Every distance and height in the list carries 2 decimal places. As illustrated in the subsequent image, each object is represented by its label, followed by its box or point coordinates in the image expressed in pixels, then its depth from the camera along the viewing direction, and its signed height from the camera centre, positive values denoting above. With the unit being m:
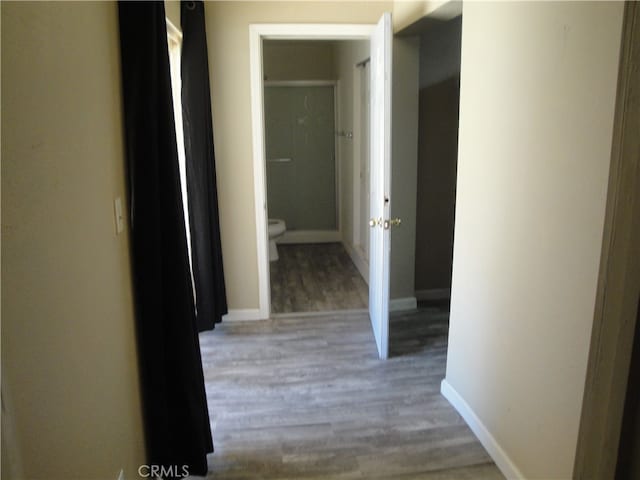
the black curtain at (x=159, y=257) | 1.69 -0.42
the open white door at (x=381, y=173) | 2.83 -0.21
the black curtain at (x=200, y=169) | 3.21 -0.19
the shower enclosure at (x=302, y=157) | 5.92 -0.22
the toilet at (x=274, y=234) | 5.10 -0.96
